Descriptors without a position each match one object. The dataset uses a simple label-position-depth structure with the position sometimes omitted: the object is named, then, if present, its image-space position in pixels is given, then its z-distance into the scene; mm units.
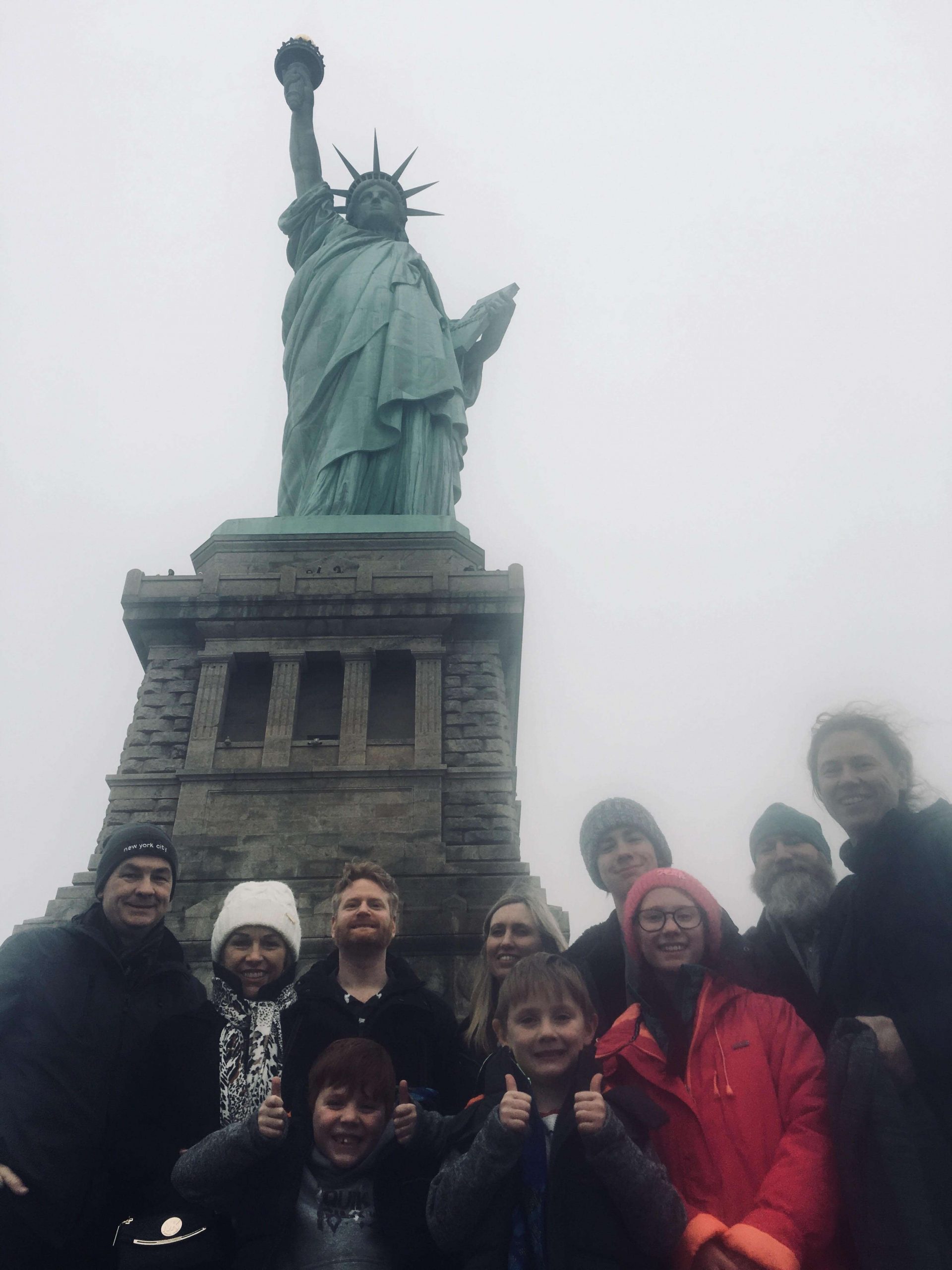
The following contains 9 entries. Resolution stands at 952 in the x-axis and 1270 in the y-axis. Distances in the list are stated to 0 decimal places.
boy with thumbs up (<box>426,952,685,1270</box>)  3416
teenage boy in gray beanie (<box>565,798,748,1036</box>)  4902
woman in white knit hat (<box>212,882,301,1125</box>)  4352
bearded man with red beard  4453
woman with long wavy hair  4898
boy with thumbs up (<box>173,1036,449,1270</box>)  3643
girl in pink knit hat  3414
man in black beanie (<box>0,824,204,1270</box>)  3879
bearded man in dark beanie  4500
